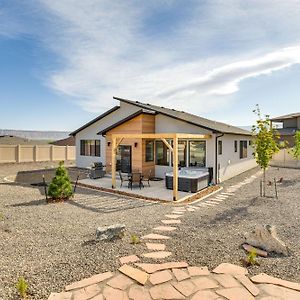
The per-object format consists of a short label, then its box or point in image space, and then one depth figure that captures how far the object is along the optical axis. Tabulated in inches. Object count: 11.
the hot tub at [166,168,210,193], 481.7
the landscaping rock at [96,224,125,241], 226.5
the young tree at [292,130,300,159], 725.9
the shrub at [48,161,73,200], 396.2
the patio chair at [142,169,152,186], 615.8
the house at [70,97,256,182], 582.1
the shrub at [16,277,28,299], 144.3
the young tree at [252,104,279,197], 423.8
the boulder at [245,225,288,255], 207.0
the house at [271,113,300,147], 1363.2
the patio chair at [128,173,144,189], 514.0
